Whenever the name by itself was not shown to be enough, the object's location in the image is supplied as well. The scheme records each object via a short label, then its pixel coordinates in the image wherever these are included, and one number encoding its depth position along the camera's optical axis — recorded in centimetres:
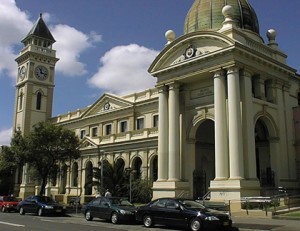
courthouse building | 2758
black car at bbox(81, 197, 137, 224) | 2089
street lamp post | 3608
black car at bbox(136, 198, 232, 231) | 1669
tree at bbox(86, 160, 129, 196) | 3672
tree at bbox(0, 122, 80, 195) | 3669
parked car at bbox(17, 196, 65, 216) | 2700
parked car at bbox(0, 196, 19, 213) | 3281
